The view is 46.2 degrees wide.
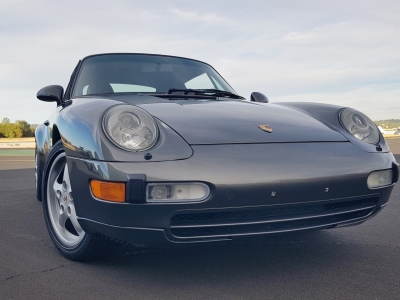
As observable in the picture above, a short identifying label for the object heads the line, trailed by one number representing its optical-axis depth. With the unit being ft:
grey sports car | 7.00
